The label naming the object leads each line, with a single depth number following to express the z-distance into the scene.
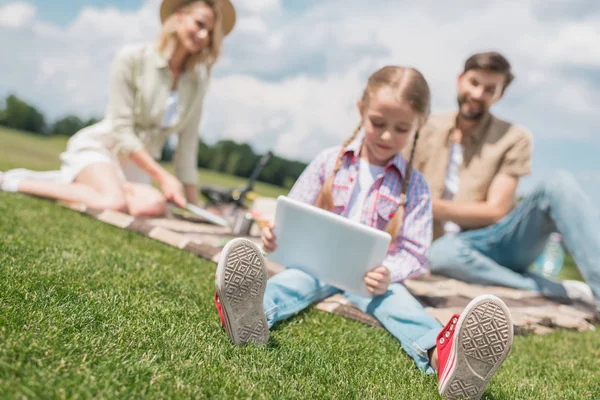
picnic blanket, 2.77
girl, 1.67
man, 3.75
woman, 4.27
